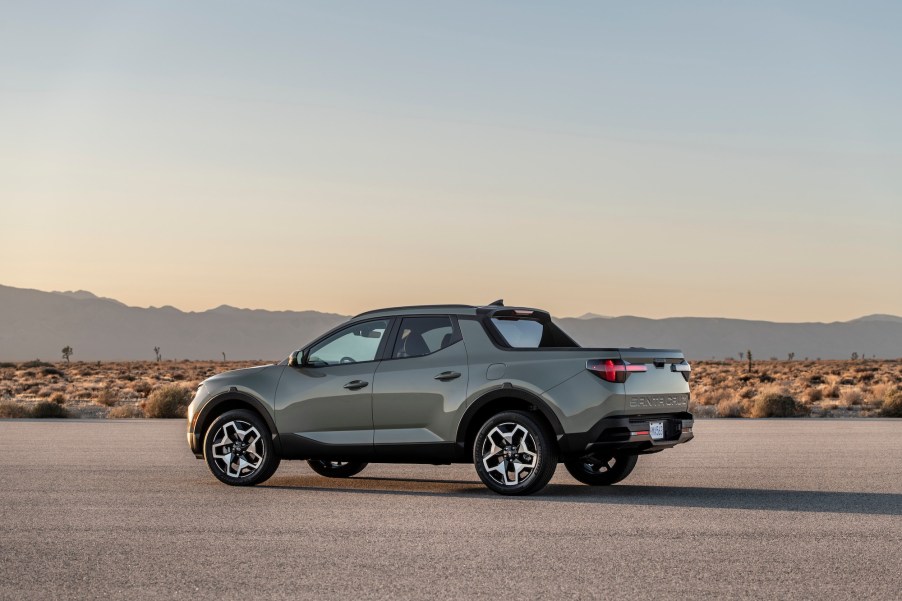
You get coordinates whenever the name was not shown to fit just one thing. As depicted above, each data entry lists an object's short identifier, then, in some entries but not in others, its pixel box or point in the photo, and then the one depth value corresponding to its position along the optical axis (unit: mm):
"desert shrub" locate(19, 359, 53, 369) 99025
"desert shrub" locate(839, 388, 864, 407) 42562
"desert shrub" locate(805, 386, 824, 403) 46381
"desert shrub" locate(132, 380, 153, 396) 52872
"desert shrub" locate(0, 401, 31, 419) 34500
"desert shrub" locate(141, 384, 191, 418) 35125
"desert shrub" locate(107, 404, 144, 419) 35406
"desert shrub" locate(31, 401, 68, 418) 34594
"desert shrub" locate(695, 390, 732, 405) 43938
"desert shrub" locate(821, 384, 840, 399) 49031
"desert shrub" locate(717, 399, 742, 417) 36594
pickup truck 12883
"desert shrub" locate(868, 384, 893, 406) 41519
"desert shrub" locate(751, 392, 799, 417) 35438
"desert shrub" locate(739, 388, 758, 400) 47028
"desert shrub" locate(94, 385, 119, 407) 43750
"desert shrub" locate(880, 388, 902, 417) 35812
